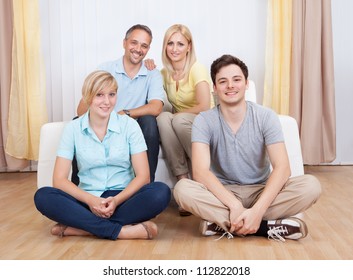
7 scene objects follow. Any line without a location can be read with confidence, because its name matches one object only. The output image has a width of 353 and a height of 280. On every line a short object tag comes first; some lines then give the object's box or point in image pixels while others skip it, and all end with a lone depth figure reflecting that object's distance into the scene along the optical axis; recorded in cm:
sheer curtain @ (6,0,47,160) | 440
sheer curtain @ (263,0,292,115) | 442
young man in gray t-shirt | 245
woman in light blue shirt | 248
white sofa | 288
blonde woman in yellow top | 305
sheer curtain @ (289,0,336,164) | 441
